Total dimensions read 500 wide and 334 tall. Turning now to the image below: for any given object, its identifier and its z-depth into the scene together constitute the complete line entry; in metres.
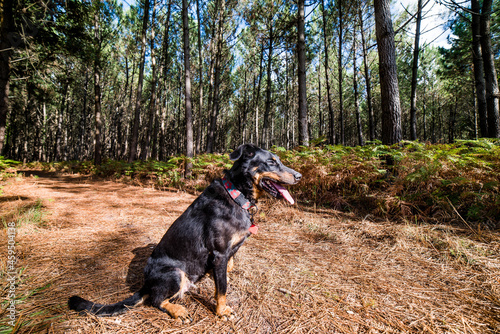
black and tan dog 1.67
